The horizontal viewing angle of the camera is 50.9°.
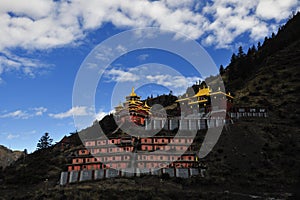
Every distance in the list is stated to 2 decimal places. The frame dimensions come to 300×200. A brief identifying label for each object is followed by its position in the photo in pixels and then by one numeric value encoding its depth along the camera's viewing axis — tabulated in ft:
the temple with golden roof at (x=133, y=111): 292.24
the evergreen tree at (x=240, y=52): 521.86
